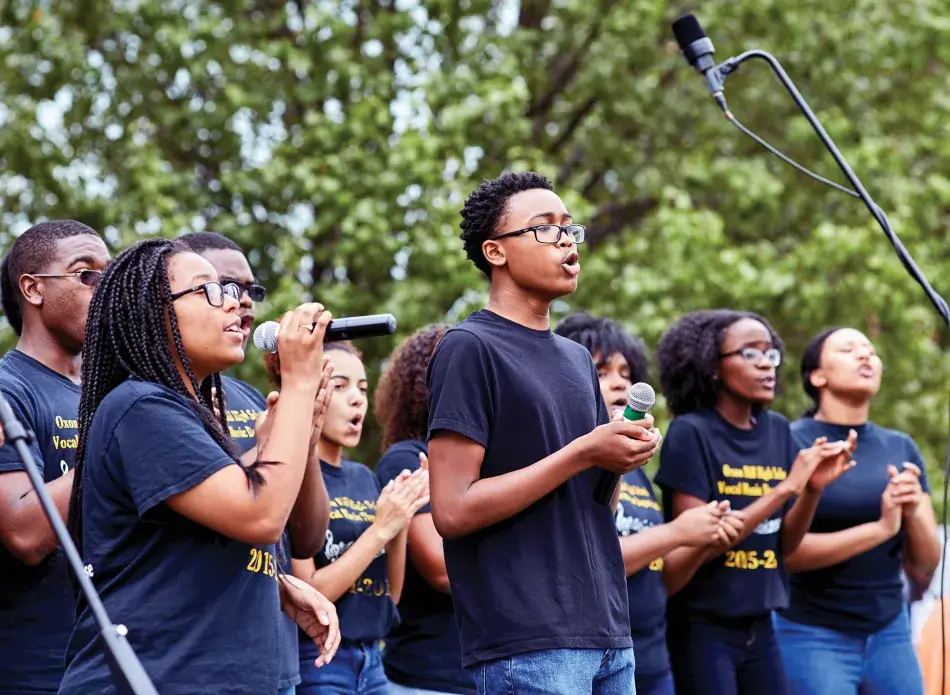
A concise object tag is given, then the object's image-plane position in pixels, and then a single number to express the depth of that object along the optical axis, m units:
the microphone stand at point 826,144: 4.49
